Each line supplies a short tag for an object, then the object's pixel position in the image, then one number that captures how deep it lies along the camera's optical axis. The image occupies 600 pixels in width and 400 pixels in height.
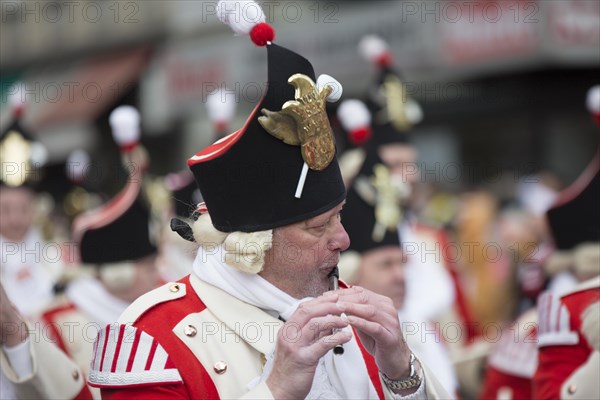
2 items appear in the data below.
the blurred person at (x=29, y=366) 7.12
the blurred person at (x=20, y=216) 14.29
